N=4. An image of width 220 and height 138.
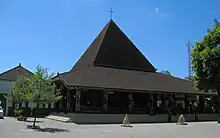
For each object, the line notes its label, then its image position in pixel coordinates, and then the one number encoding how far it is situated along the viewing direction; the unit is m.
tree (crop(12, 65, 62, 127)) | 16.48
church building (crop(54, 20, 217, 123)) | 23.91
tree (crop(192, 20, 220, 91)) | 22.53
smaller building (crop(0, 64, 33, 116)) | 30.05
